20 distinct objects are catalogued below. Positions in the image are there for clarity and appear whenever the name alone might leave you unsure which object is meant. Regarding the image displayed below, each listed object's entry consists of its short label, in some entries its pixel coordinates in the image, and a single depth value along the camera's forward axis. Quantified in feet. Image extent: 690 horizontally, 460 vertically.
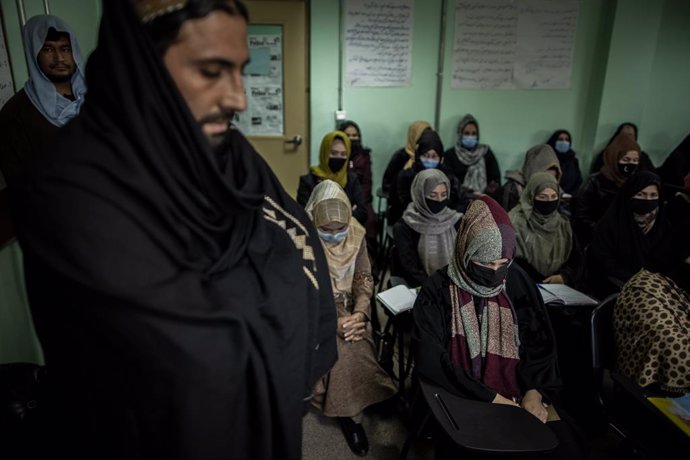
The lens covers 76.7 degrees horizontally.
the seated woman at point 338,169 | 11.57
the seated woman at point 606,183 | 11.72
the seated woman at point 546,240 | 8.57
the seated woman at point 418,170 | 11.61
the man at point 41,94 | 5.42
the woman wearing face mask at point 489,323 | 5.19
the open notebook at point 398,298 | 6.04
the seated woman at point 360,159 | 13.21
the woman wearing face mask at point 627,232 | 8.21
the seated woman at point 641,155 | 12.94
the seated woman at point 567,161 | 13.98
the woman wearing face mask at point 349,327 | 6.39
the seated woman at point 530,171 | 12.55
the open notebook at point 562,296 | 6.37
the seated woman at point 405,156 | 13.52
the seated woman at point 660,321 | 4.99
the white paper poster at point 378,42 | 13.07
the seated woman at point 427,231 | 8.39
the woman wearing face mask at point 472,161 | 13.84
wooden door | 13.00
